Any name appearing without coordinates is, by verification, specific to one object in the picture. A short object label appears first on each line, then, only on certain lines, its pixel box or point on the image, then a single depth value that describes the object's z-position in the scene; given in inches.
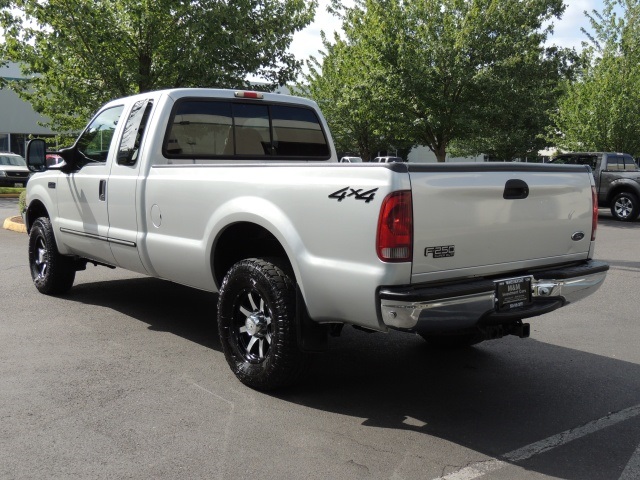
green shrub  550.3
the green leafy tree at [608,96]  926.4
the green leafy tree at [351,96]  764.6
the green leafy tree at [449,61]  730.8
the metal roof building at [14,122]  1533.0
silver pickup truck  149.6
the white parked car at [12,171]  1104.8
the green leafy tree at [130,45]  509.2
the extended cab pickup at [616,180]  742.5
